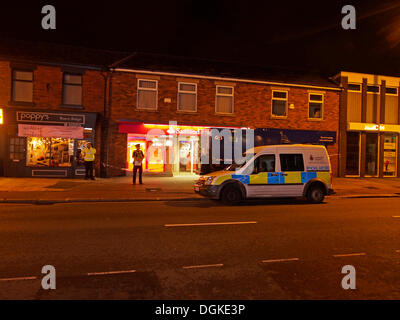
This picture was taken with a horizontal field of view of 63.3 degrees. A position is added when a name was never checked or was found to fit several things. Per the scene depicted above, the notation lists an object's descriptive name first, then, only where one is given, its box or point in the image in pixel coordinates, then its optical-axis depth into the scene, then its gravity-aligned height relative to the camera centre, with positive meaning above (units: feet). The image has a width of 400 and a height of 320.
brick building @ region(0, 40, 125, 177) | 56.34 +7.59
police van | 35.76 -2.11
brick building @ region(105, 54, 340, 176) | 61.21 +10.35
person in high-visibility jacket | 53.88 -0.35
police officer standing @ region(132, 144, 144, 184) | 51.67 -0.63
